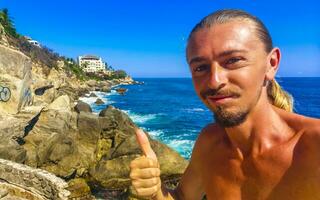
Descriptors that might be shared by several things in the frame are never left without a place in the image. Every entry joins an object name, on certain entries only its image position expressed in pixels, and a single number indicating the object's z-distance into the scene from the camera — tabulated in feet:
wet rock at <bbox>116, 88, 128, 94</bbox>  201.72
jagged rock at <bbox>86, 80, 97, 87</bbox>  216.27
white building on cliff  366.19
